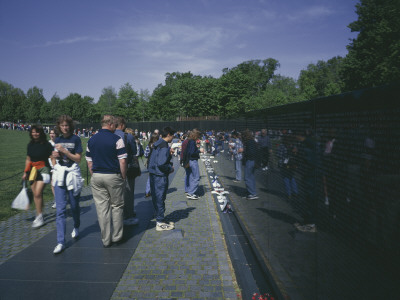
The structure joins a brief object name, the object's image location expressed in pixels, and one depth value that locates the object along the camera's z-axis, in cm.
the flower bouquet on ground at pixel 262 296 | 324
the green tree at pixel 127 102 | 8338
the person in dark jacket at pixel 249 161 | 569
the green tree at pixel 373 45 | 3528
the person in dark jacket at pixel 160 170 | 552
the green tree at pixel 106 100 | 10175
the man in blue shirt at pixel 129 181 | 573
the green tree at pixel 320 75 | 8119
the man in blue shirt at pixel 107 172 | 459
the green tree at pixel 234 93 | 6831
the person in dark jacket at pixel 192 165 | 862
